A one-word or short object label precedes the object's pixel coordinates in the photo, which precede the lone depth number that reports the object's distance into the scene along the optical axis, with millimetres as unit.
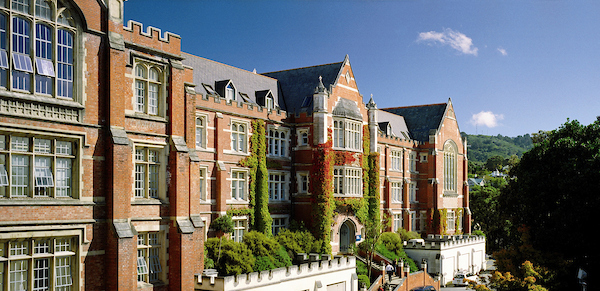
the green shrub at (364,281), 35394
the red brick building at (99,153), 17219
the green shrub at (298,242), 34328
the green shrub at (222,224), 31922
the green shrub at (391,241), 44344
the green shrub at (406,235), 49500
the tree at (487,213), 65250
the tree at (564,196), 30016
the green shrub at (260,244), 30656
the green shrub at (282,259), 30961
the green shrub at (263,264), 29438
